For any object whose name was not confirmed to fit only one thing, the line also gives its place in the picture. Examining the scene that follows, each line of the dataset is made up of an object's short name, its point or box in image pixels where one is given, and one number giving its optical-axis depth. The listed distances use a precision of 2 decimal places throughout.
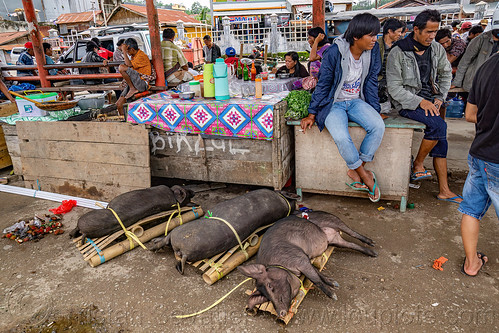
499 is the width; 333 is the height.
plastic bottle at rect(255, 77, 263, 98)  4.17
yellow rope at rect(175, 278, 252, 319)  2.50
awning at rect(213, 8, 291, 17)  21.75
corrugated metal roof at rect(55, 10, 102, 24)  24.56
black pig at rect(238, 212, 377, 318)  2.33
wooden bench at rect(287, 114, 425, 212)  3.63
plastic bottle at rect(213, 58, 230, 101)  4.13
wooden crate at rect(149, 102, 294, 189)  3.97
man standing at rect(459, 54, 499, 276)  2.25
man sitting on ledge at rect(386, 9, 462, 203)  3.78
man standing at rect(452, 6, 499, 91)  5.61
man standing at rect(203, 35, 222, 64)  9.86
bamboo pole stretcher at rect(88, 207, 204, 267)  3.14
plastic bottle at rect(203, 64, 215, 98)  4.27
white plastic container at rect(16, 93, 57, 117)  4.91
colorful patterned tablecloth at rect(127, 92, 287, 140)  3.85
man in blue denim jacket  3.51
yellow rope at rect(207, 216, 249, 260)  3.02
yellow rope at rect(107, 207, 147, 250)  3.32
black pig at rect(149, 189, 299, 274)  2.87
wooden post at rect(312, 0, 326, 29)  5.25
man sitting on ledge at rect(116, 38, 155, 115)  4.81
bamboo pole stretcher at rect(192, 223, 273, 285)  2.81
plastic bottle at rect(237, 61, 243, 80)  5.31
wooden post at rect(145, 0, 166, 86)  4.72
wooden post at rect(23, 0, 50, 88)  5.58
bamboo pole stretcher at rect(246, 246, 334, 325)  2.33
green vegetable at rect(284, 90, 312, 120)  3.94
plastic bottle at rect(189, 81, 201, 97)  4.49
